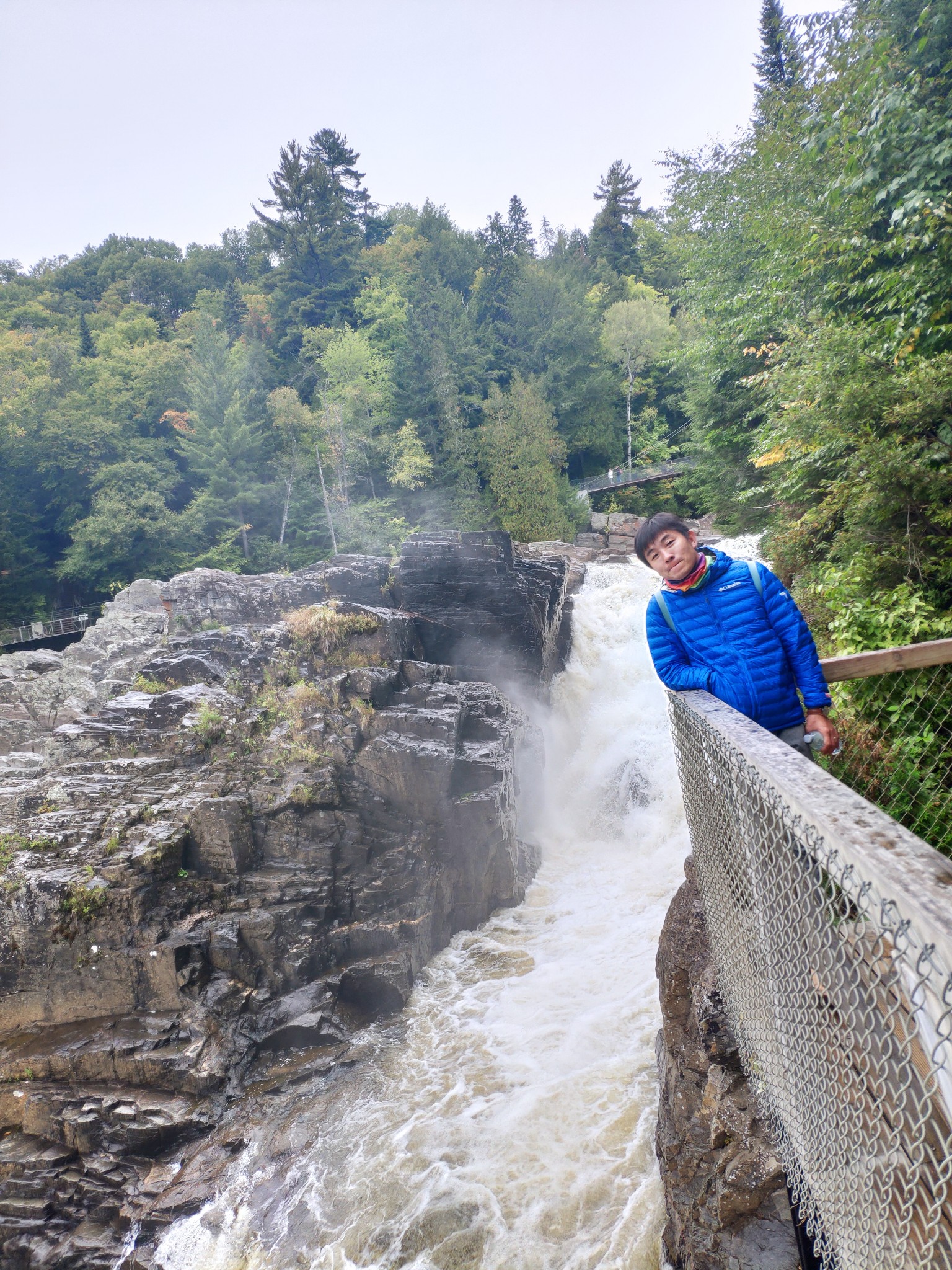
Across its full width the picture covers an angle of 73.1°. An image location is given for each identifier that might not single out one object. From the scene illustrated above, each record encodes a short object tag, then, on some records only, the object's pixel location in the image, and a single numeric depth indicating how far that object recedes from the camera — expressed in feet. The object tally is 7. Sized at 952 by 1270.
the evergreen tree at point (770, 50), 84.63
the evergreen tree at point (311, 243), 115.85
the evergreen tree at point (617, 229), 134.00
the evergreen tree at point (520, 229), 115.14
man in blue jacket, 9.02
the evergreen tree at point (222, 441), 87.35
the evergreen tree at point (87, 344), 120.78
